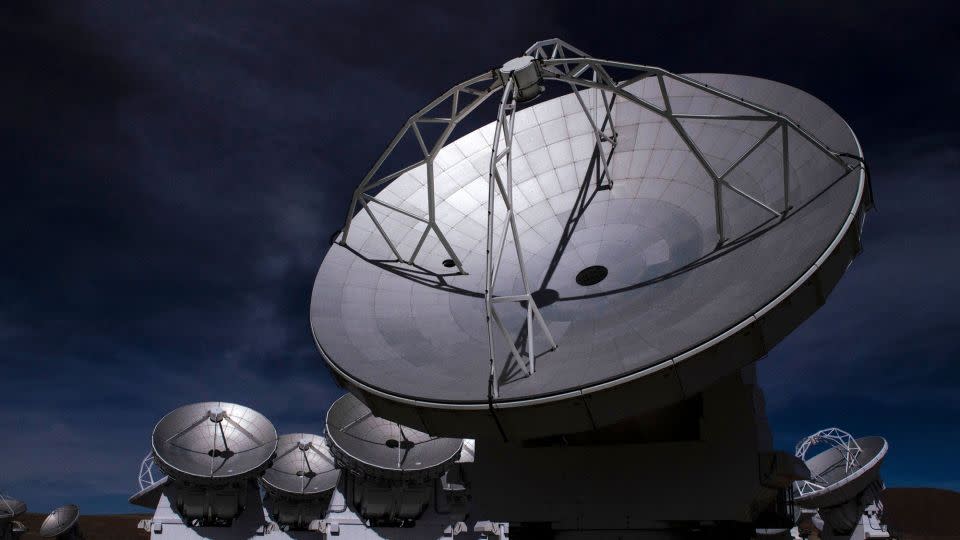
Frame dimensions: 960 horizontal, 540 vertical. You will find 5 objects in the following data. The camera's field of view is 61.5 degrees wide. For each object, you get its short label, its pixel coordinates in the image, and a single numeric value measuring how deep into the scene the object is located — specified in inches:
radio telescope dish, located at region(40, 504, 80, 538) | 1927.9
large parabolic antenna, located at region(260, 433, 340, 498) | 1793.8
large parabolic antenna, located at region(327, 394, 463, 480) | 1501.0
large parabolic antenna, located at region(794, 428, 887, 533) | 1593.3
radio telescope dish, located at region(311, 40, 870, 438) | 546.6
